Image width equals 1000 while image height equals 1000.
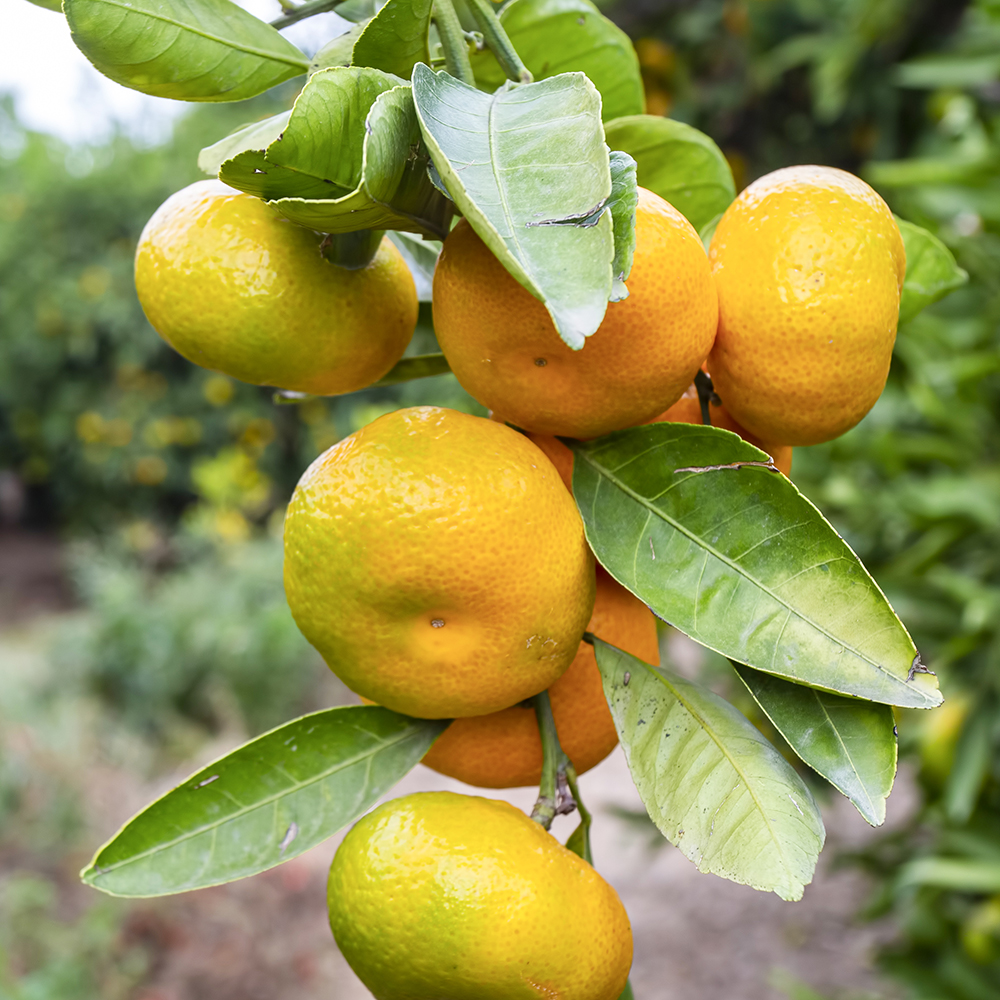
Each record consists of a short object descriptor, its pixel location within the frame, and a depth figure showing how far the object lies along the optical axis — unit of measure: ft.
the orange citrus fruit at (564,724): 1.24
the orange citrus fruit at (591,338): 1.00
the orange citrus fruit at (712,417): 1.26
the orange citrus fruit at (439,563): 1.02
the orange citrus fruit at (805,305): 1.08
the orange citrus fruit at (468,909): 1.00
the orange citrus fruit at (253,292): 1.09
